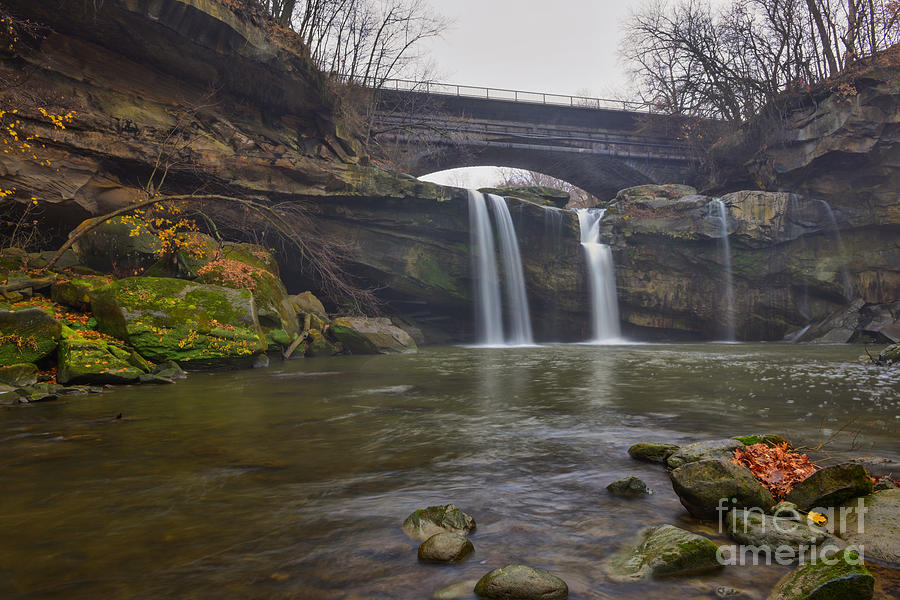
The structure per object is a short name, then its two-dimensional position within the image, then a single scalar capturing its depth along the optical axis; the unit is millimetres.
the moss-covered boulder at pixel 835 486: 2588
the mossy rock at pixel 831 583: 1767
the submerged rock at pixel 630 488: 3182
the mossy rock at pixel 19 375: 6949
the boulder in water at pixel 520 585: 1938
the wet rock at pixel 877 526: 2219
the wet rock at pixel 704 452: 3541
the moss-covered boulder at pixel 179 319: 9367
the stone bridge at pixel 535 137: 25359
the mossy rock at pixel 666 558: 2182
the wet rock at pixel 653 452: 3904
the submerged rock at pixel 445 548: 2307
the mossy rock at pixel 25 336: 7258
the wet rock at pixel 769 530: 2348
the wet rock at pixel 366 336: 15359
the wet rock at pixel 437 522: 2615
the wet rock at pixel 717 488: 2703
